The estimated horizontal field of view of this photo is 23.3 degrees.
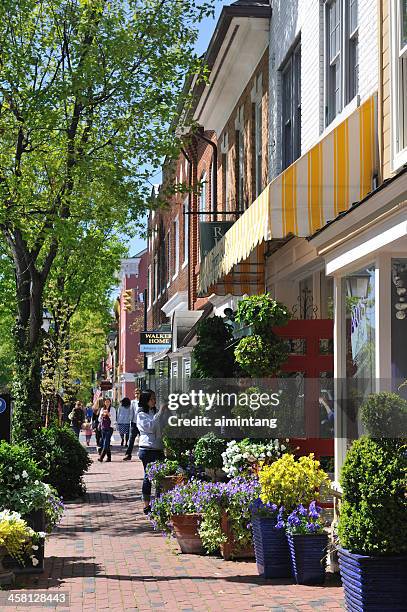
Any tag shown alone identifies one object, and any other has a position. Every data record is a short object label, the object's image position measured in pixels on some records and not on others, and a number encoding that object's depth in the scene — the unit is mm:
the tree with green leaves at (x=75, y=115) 16031
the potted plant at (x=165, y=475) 12883
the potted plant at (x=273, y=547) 8984
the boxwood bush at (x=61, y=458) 16391
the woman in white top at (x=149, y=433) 14094
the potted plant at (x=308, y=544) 8578
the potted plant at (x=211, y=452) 11492
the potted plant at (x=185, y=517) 10648
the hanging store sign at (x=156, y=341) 32188
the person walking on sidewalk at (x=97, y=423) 30766
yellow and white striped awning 9688
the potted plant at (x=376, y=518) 6613
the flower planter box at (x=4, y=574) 8484
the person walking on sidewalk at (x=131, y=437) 27406
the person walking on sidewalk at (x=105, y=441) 27469
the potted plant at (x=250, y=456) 10625
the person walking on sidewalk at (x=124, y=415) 31078
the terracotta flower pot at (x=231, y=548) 10078
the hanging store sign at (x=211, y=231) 17406
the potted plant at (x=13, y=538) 8492
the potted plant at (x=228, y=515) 9843
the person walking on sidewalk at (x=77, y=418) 34403
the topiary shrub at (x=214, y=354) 12789
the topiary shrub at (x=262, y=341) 10969
